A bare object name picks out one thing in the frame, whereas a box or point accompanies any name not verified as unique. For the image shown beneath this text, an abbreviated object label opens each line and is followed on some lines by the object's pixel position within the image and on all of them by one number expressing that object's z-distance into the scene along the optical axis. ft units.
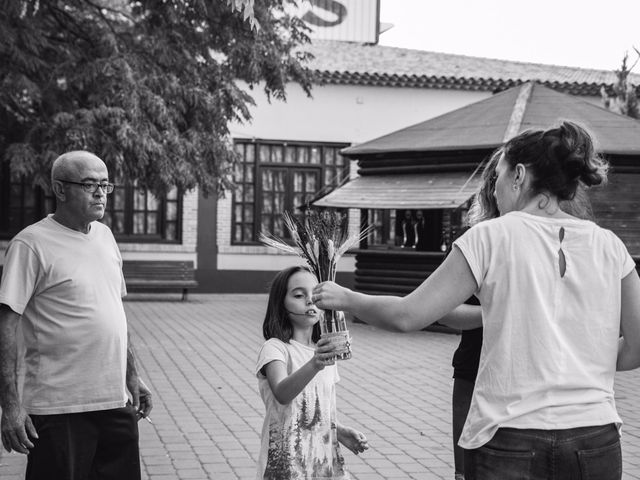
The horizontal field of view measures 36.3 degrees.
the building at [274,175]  71.51
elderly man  13.05
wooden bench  66.54
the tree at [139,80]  43.37
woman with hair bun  8.84
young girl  12.11
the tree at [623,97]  71.51
